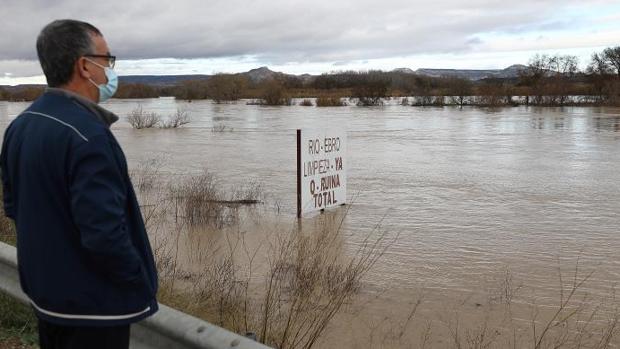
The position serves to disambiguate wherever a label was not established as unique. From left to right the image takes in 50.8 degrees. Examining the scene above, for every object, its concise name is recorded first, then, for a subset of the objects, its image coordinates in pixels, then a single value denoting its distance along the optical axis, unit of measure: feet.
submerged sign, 34.12
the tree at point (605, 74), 190.70
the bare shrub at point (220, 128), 111.65
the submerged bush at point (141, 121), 121.39
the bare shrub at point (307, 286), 16.17
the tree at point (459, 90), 204.85
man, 7.10
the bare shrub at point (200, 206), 35.01
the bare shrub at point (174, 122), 122.11
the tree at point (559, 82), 195.83
